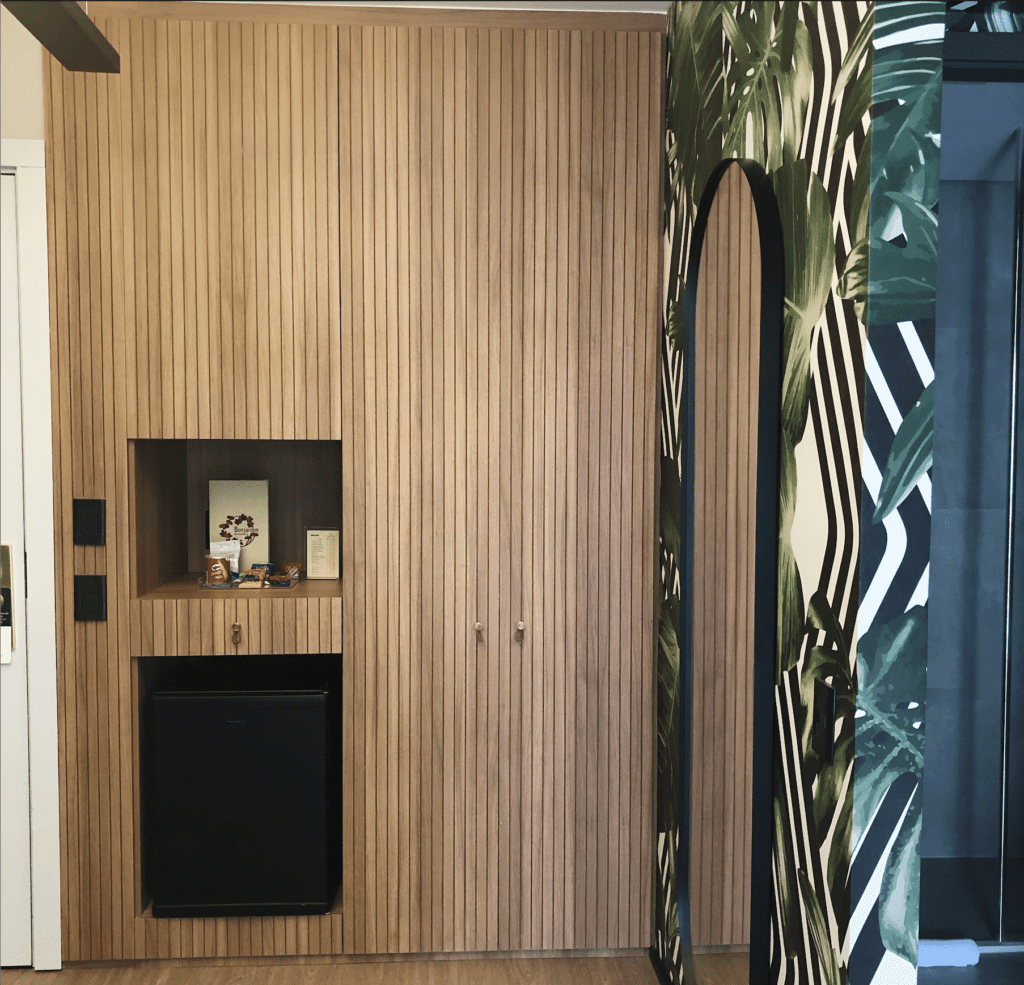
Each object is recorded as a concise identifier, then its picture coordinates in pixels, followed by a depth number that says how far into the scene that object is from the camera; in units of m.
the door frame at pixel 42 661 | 2.44
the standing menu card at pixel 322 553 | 2.66
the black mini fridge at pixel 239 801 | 2.46
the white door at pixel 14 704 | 2.45
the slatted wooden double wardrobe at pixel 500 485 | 2.43
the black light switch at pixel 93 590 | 2.45
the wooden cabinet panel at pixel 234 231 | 2.39
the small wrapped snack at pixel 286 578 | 2.61
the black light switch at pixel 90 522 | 2.44
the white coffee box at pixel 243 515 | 2.73
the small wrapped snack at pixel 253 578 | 2.59
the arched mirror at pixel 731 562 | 1.62
